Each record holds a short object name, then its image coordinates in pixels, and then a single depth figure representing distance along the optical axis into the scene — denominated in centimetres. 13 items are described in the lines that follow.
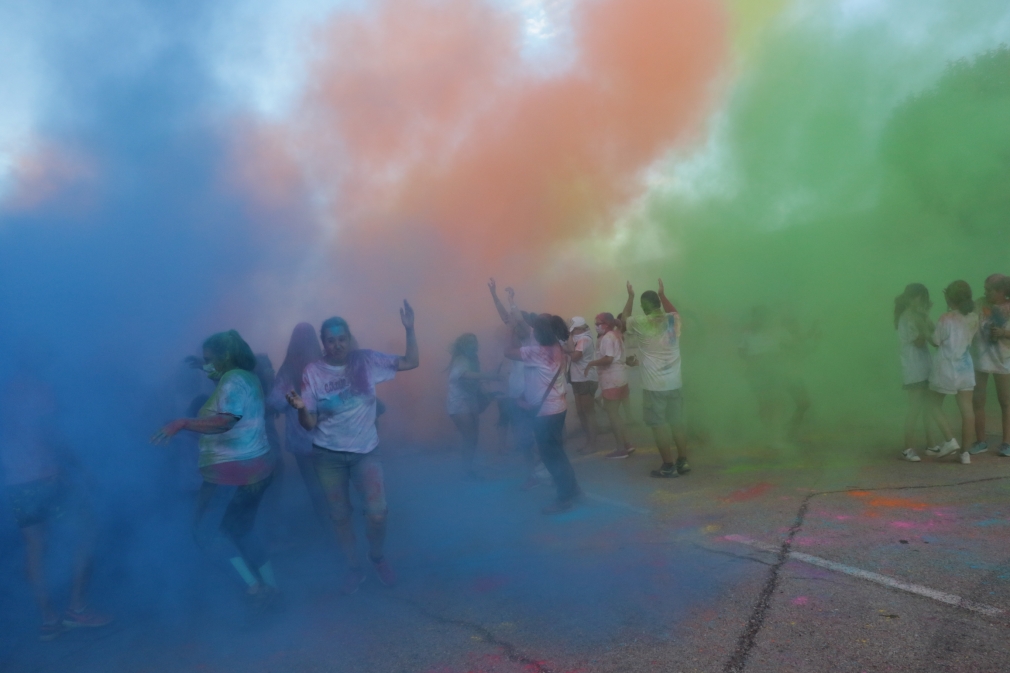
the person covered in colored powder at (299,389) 396
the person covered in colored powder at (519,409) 521
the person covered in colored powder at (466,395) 575
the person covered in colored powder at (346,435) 341
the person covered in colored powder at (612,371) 621
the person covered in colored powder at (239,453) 317
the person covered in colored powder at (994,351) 495
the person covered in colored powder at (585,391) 663
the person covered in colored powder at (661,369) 507
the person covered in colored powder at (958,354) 488
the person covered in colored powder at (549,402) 453
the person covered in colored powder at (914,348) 504
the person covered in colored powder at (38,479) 325
